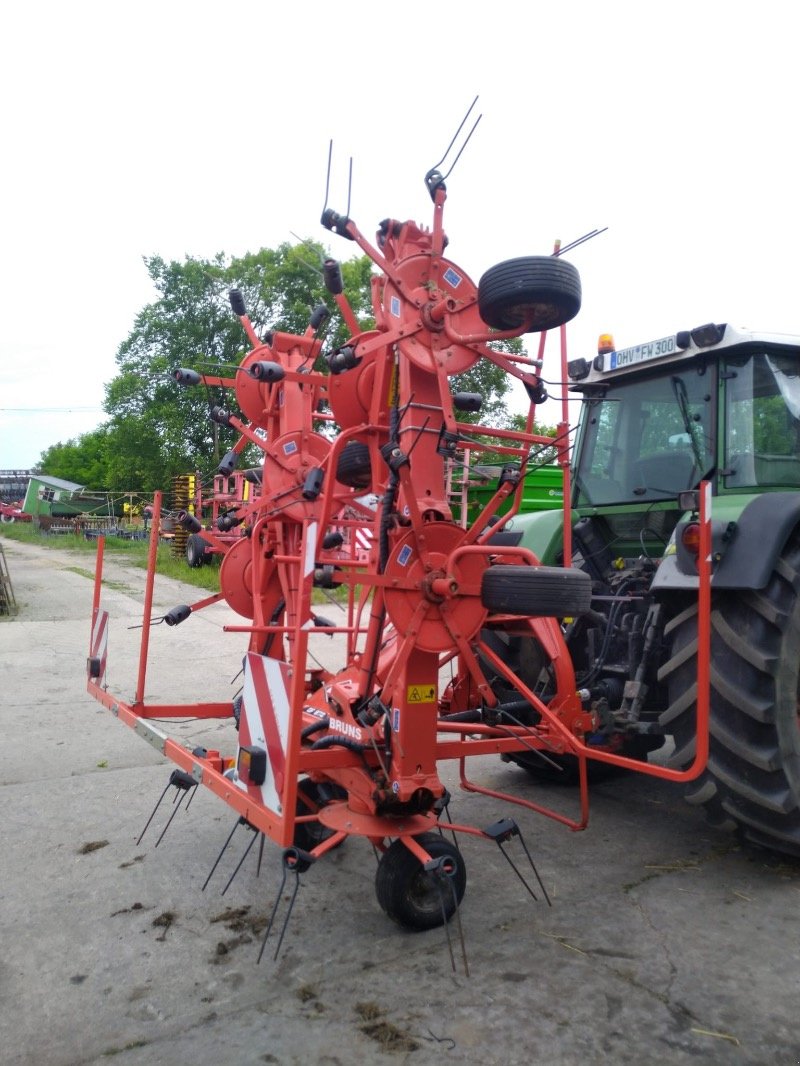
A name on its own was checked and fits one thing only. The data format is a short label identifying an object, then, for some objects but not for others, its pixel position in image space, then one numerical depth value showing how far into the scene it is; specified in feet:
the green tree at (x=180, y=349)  87.61
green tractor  11.13
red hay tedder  9.47
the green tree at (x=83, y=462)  224.74
